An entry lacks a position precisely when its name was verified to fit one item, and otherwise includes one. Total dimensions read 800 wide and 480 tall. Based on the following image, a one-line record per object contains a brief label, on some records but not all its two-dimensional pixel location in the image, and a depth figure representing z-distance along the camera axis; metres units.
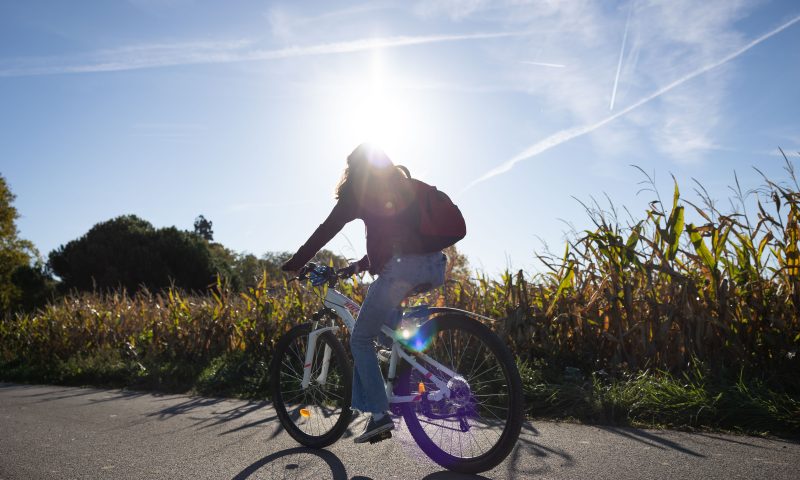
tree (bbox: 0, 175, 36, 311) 38.16
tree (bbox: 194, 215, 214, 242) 88.31
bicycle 3.57
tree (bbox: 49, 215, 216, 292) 40.50
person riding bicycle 3.83
